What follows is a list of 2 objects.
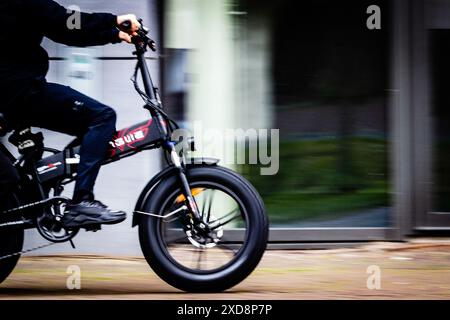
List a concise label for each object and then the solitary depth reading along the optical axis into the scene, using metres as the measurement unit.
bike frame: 11.08
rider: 10.72
